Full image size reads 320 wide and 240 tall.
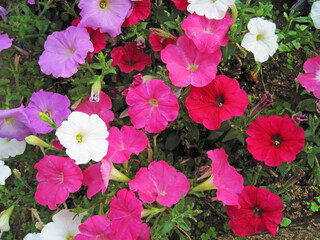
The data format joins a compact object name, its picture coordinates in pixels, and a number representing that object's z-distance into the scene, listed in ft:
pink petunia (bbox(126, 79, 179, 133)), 1.33
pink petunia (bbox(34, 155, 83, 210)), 1.29
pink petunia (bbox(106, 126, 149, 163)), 1.30
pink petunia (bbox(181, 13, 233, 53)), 1.32
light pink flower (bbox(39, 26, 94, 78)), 1.40
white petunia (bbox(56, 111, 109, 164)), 1.17
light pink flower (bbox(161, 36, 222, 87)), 1.33
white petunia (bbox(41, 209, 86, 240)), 1.36
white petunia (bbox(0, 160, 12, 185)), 1.42
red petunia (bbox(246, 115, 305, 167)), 1.34
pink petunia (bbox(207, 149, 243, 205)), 1.27
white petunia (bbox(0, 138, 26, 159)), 1.51
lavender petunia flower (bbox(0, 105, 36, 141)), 1.42
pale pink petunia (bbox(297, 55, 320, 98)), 1.44
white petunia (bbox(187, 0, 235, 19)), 1.33
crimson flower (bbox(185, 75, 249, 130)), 1.32
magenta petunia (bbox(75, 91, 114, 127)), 1.43
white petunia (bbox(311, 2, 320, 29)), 1.47
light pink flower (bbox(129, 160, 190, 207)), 1.23
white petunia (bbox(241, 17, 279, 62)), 1.39
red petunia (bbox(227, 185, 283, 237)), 1.35
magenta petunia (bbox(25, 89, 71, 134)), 1.46
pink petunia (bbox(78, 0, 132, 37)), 1.46
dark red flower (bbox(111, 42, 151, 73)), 1.60
